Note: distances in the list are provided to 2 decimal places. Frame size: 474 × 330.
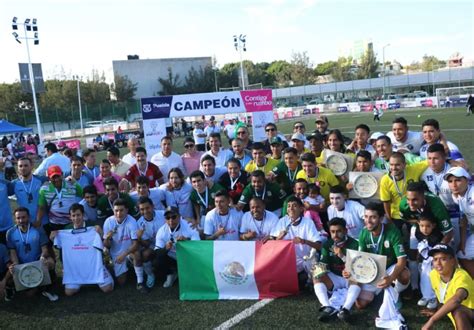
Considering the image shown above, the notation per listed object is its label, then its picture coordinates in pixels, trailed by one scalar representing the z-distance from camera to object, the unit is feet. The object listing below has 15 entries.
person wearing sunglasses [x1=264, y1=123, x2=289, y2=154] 32.01
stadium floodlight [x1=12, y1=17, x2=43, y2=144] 96.02
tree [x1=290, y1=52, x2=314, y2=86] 274.57
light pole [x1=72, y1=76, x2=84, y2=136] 175.52
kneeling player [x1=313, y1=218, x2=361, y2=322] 17.86
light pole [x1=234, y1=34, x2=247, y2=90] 168.17
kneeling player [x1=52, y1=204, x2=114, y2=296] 21.68
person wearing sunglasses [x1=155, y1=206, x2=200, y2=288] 21.11
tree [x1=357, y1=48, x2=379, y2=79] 269.23
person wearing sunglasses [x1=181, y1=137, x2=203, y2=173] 30.27
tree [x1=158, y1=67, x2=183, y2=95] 273.75
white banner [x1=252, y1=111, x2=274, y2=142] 47.06
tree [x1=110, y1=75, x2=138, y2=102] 246.27
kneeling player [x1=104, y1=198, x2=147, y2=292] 21.80
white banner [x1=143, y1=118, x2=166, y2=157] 42.86
